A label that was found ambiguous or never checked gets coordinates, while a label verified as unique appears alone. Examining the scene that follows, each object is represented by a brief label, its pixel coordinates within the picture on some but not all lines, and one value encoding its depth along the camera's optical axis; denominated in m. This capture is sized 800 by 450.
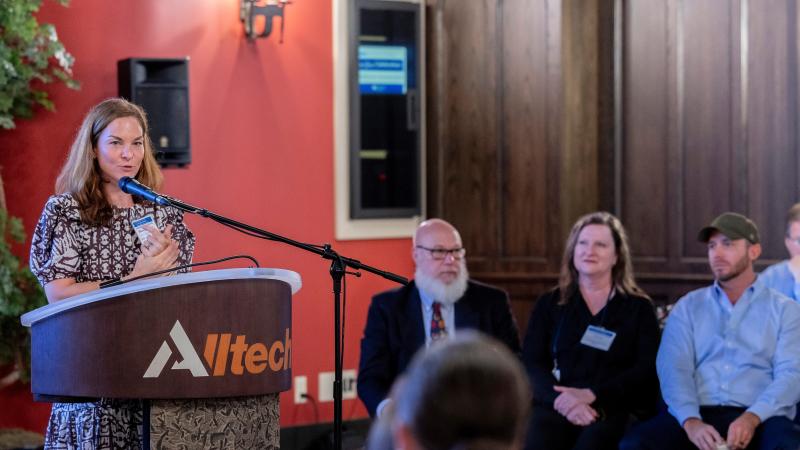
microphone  4.62
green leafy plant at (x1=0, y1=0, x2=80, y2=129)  8.27
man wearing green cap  7.47
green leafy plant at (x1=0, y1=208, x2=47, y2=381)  8.26
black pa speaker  9.33
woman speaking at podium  4.74
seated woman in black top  7.96
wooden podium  4.32
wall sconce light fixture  10.32
